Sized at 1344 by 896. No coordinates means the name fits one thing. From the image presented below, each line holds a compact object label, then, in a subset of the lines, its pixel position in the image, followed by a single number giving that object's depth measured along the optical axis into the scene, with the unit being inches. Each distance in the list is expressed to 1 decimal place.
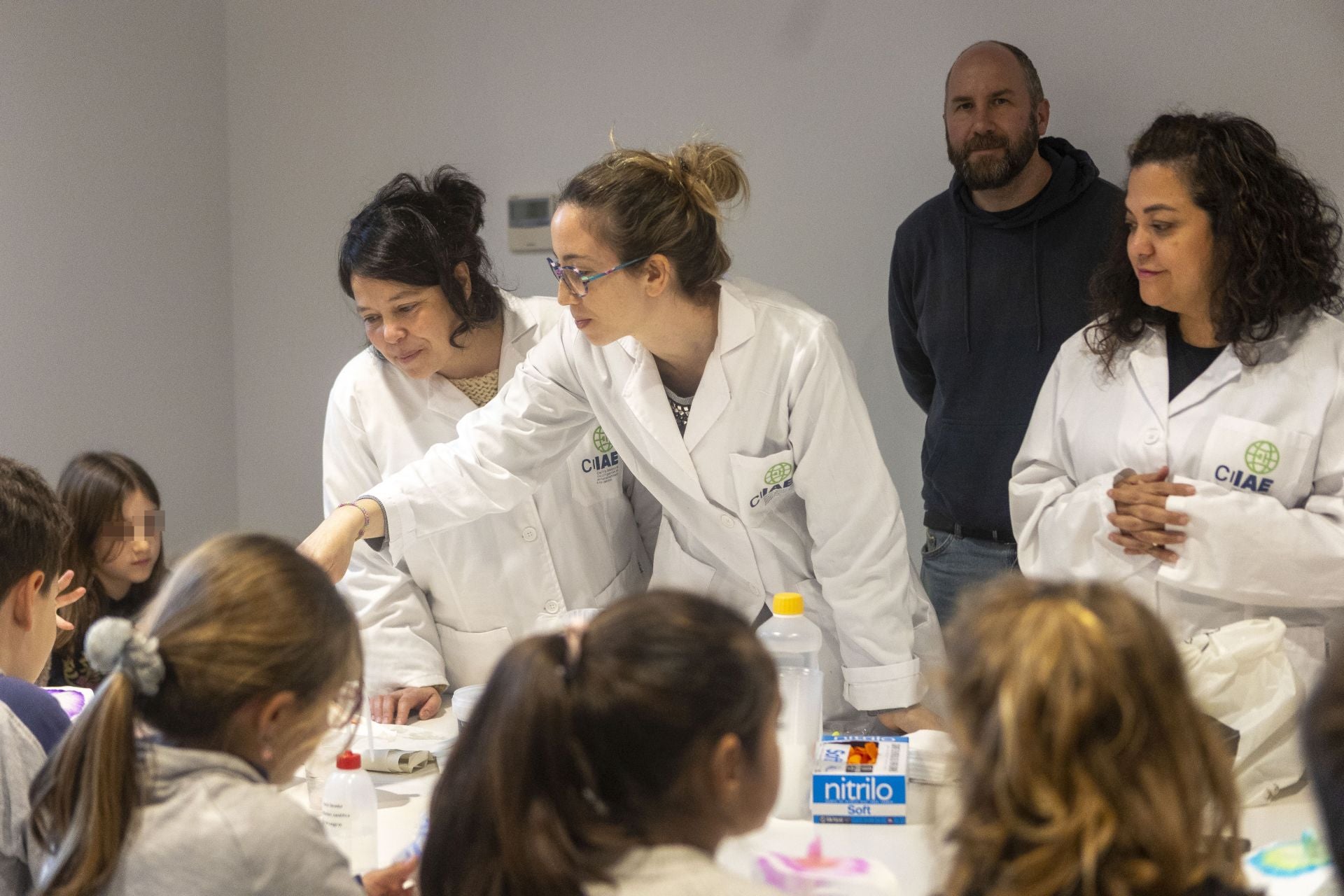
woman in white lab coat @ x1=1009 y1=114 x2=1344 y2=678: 73.6
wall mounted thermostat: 130.0
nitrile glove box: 65.7
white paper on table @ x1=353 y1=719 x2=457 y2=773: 74.7
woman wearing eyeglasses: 81.9
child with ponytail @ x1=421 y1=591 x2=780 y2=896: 42.6
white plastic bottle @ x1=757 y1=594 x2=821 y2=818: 67.2
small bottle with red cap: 63.0
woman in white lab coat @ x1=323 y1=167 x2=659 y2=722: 92.7
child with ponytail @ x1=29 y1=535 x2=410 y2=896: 46.3
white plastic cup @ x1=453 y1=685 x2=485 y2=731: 74.3
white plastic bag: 66.7
